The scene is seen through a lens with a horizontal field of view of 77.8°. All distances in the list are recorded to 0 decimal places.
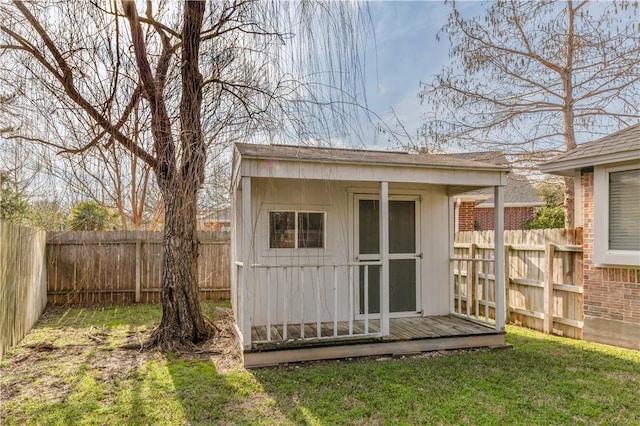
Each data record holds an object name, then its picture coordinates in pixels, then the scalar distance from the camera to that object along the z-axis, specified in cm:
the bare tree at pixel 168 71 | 227
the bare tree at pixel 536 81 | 832
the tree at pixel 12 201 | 328
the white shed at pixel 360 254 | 466
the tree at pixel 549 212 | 1325
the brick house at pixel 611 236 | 514
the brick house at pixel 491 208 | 1388
